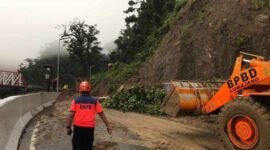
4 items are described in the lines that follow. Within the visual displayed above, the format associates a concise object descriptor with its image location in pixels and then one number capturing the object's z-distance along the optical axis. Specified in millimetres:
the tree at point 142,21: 65381
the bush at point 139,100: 22272
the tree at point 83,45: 97875
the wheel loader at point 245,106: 9766
